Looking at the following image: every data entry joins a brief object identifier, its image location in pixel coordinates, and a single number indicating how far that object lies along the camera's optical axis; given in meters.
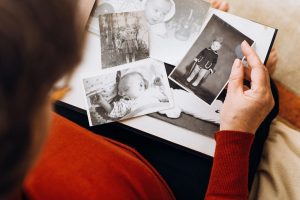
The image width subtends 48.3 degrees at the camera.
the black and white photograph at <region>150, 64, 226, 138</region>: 0.78
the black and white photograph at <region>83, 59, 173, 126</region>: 0.79
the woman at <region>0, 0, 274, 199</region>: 0.31
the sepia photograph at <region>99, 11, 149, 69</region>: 0.83
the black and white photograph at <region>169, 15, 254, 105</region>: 0.81
